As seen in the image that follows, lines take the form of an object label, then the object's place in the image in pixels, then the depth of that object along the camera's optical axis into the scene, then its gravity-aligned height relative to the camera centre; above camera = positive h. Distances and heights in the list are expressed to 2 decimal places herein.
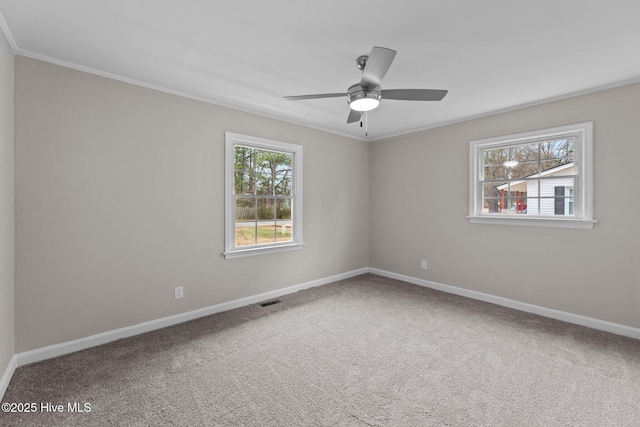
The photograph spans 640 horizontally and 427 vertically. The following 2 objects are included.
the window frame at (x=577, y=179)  2.94 +0.46
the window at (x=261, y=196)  3.42 +0.23
